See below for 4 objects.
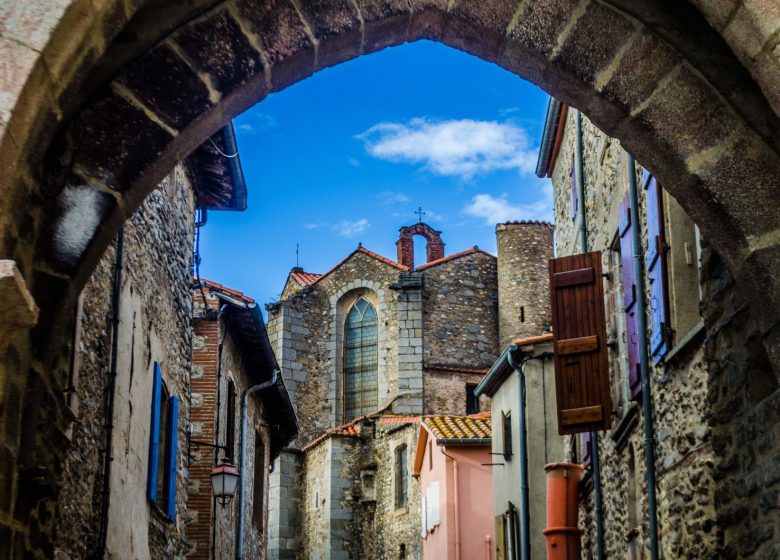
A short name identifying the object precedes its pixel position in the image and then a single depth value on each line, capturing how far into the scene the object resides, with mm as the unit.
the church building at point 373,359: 33750
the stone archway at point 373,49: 4719
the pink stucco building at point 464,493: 24406
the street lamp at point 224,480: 12492
